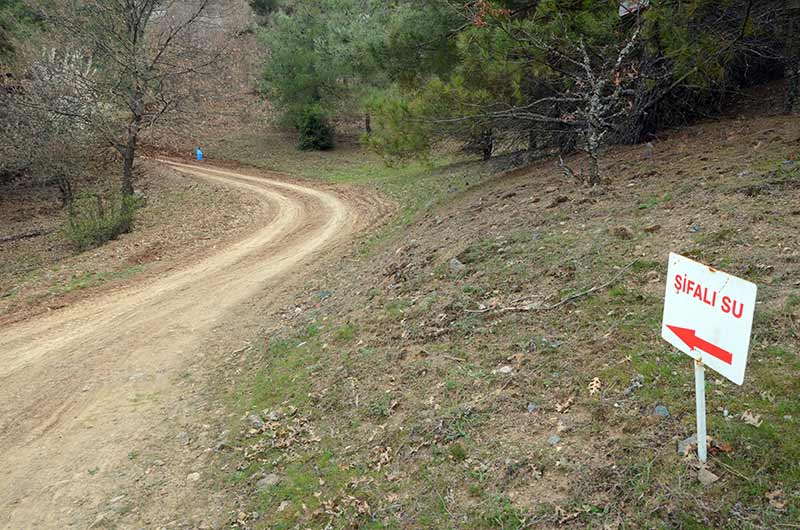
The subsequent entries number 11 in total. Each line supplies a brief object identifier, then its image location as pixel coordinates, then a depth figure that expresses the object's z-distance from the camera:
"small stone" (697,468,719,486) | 3.54
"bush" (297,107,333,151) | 32.81
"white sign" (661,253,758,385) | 2.94
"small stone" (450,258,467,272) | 8.09
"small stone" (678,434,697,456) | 3.81
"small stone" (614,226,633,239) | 7.15
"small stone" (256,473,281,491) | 5.27
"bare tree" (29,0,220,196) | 16.92
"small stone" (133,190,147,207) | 21.23
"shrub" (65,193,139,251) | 16.50
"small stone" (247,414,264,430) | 6.30
